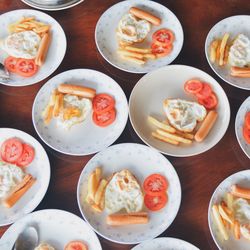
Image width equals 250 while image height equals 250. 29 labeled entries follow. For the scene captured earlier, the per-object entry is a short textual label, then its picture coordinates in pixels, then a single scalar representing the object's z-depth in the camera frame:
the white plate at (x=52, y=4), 1.56
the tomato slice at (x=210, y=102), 1.42
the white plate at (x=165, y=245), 1.17
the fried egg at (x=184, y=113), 1.37
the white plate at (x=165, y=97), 1.34
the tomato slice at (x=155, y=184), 1.27
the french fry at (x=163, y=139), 1.35
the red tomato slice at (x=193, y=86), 1.44
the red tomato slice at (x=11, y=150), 1.29
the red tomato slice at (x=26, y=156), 1.29
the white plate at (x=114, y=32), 1.49
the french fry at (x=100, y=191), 1.23
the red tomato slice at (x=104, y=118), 1.38
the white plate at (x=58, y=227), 1.20
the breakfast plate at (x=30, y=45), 1.45
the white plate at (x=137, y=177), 1.20
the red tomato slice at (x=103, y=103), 1.39
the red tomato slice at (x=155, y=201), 1.25
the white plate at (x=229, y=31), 1.47
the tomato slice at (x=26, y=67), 1.44
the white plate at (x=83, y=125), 1.34
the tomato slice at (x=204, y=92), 1.43
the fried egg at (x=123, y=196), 1.25
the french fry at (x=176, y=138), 1.34
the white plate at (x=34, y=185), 1.21
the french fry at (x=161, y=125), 1.36
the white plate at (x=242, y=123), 1.33
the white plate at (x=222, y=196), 1.20
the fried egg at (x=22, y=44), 1.46
